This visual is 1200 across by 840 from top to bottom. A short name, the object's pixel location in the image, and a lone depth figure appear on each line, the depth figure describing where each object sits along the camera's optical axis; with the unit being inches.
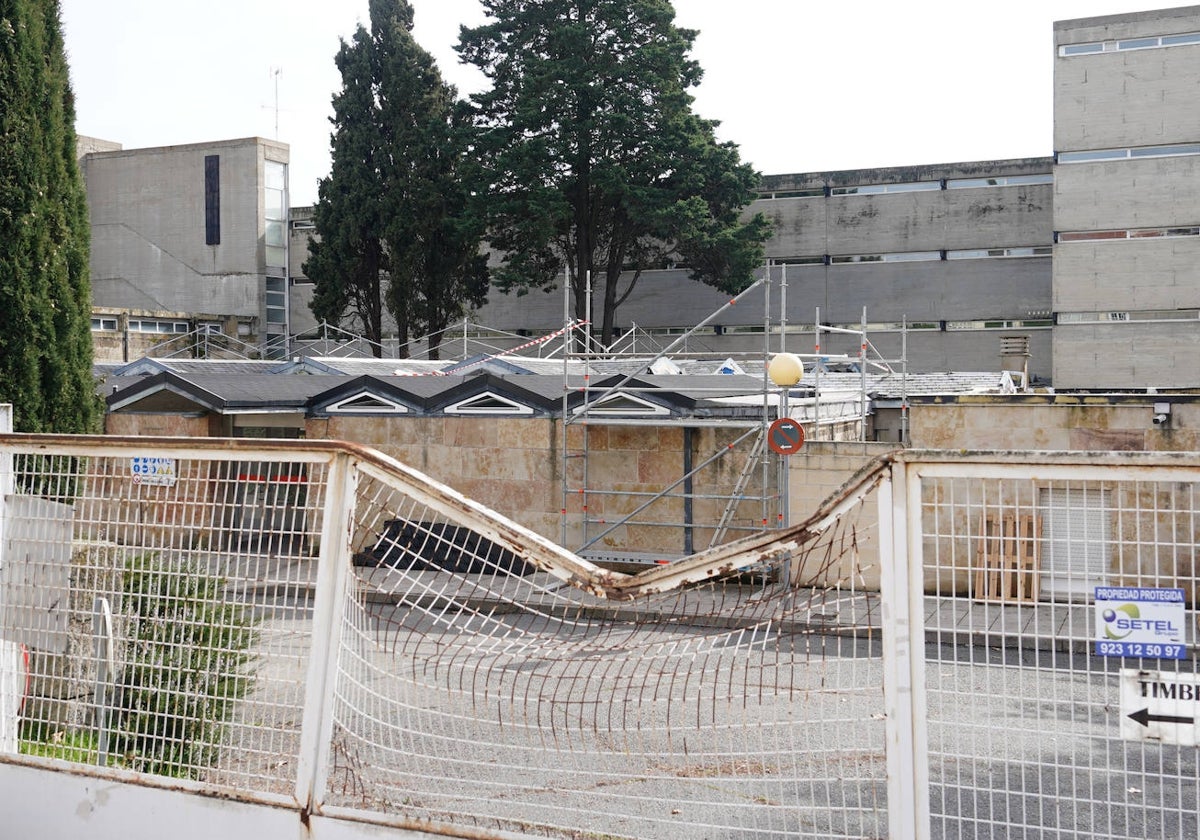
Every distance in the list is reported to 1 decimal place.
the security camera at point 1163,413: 617.9
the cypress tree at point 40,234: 377.4
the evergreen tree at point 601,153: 1505.9
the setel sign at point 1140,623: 141.1
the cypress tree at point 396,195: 1562.5
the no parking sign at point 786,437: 609.0
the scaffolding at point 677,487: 644.7
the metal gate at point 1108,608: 138.3
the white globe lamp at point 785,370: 586.2
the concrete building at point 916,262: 1603.1
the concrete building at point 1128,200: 1448.1
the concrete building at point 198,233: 1844.2
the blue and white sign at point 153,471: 194.1
